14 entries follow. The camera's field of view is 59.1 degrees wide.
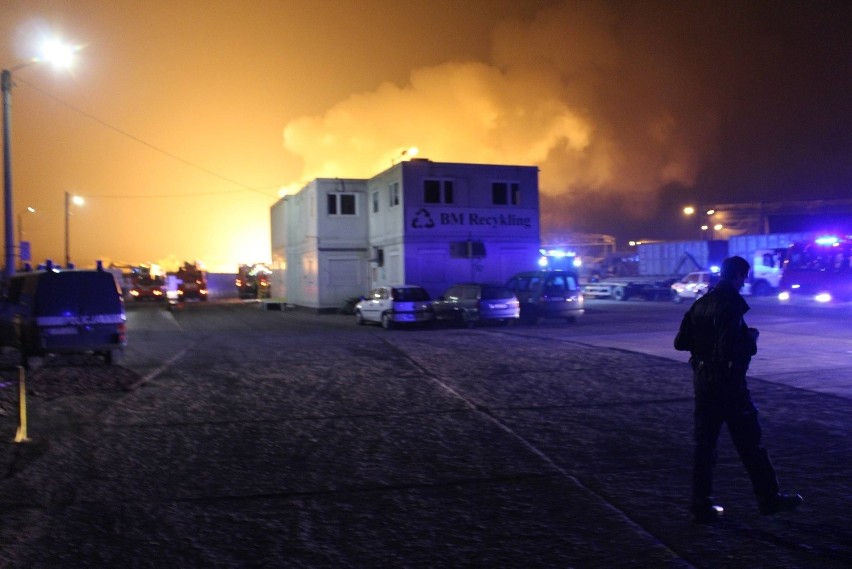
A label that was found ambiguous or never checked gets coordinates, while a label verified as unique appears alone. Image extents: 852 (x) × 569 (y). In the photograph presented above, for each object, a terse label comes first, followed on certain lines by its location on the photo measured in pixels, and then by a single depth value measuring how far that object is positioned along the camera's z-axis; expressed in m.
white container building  33.44
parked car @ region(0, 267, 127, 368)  14.20
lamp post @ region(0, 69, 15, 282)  18.70
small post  8.37
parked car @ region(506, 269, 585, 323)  25.28
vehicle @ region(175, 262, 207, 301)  55.56
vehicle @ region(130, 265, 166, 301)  55.97
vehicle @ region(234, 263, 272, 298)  55.75
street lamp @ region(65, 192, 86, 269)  40.36
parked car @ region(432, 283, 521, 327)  24.47
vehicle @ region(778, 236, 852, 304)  28.86
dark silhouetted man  5.23
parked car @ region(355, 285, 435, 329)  24.88
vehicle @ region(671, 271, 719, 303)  36.47
